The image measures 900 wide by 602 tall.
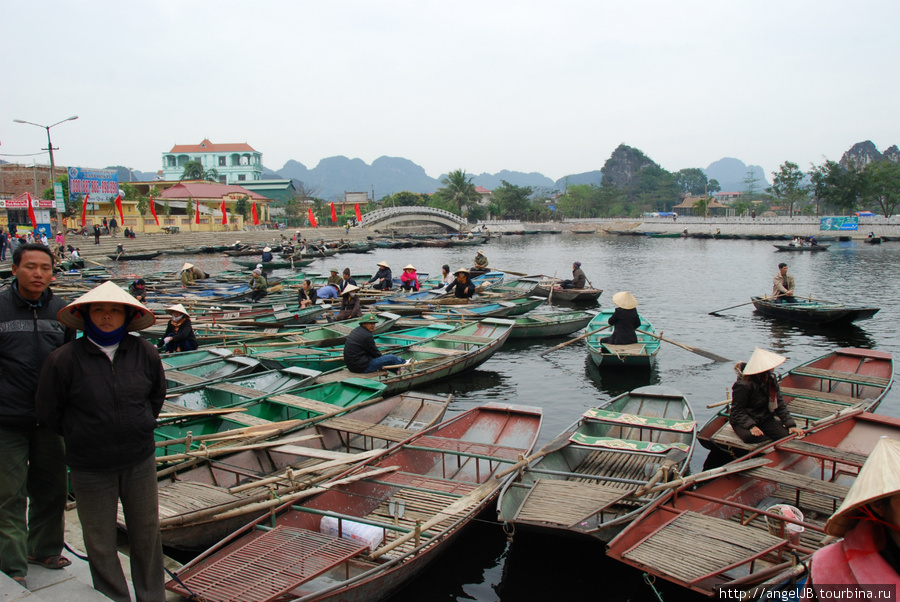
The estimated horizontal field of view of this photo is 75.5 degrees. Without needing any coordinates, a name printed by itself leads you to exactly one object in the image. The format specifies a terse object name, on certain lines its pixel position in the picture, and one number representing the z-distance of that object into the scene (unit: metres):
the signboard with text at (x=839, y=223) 58.41
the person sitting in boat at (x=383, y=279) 20.48
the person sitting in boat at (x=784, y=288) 17.67
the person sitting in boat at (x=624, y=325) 12.33
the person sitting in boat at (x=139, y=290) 14.20
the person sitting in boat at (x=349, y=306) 14.08
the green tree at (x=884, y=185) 61.53
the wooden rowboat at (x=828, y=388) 7.62
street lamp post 26.03
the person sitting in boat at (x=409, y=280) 20.09
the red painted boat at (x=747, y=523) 4.56
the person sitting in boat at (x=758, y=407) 6.93
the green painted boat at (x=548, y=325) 15.26
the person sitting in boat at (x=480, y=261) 24.24
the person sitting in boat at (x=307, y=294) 16.73
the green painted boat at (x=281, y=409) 7.24
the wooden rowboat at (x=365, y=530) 4.41
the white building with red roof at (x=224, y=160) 106.38
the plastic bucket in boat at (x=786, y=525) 5.02
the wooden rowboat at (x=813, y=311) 16.22
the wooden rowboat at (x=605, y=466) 5.36
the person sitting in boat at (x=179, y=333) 10.72
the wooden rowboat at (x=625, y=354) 11.90
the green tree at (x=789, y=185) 74.12
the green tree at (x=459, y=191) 82.62
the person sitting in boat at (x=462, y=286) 17.44
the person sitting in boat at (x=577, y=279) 20.53
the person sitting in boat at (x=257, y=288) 18.78
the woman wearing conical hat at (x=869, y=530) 2.29
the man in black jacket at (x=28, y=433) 3.66
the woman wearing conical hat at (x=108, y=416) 3.32
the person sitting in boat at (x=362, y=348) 9.82
